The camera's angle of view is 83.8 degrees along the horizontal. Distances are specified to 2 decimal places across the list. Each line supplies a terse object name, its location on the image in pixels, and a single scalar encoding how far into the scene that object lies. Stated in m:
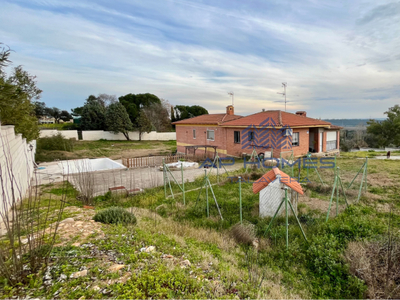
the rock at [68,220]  5.03
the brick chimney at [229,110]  24.05
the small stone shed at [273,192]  6.27
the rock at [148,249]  3.87
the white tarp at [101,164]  16.52
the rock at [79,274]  2.99
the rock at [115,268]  3.18
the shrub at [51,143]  21.88
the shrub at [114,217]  5.21
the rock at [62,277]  2.92
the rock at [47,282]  2.84
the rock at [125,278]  2.97
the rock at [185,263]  3.55
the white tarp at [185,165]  16.00
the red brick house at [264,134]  17.27
